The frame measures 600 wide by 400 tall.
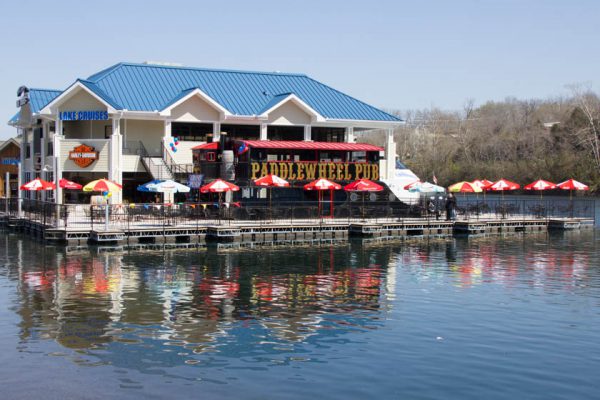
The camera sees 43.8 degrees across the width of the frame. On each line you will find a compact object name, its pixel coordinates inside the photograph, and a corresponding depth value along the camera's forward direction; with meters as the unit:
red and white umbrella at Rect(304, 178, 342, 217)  50.00
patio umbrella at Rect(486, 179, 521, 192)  58.12
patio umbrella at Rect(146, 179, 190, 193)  48.09
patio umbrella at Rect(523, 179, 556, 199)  58.38
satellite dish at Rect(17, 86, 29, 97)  63.53
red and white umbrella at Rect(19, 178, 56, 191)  49.72
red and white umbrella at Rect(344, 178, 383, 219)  50.75
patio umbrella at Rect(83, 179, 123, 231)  43.16
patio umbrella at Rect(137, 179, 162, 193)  49.47
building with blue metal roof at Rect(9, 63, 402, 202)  56.62
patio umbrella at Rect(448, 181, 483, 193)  55.44
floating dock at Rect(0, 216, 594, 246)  42.59
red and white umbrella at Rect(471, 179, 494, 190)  58.42
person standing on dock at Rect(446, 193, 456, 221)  54.53
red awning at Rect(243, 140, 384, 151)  54.18
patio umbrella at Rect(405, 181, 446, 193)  55.31
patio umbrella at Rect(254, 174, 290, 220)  49.34
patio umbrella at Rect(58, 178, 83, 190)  51.19
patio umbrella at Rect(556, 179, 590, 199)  59.00
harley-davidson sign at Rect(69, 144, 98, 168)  56.16
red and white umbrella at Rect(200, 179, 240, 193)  46.80
